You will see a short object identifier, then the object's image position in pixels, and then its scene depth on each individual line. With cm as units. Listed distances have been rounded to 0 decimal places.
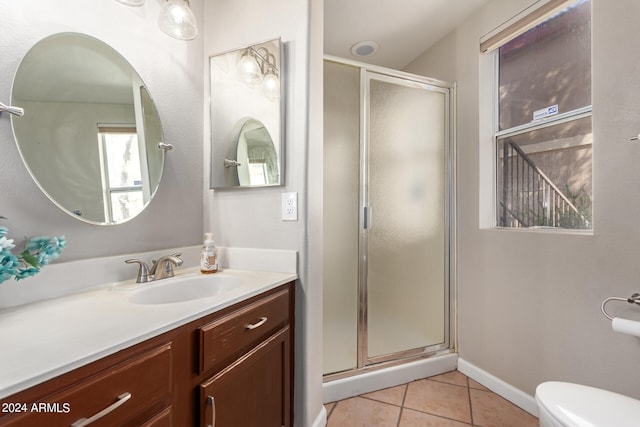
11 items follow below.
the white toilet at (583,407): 90
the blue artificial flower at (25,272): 73
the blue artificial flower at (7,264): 68
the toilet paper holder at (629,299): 120
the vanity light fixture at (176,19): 115
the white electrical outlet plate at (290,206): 134
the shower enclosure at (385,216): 185
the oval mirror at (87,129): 93
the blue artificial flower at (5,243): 67
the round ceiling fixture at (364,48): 236
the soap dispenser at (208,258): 133
